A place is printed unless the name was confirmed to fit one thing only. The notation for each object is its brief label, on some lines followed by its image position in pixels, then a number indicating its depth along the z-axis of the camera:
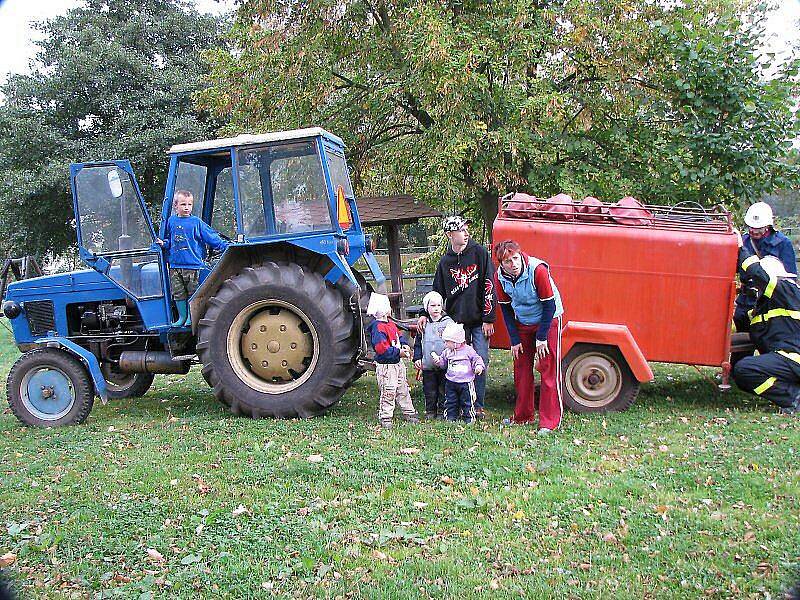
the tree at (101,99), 18.86
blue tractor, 7.20
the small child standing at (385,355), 6.92
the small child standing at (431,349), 7.11
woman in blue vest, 6.54
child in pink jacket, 6.91
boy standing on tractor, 7.38
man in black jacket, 7.13
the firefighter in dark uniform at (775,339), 7.00
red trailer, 7.06
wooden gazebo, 10.82
